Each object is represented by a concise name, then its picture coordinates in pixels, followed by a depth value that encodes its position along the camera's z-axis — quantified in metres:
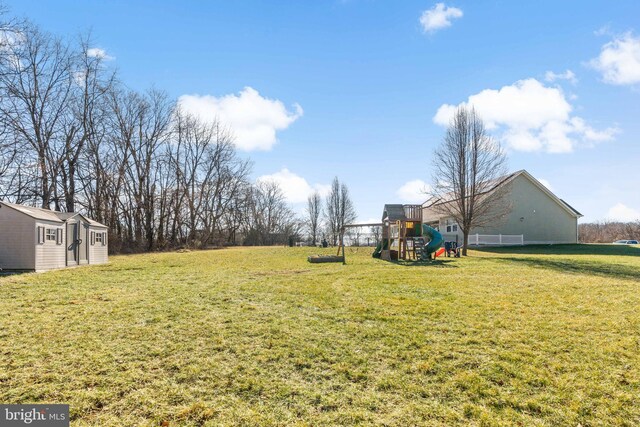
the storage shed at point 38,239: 12.27
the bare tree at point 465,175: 21.28
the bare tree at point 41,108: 22.34
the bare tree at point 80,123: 24.91
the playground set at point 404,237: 16.59
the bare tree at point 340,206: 51.12
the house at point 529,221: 27.56
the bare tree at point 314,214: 55.41
